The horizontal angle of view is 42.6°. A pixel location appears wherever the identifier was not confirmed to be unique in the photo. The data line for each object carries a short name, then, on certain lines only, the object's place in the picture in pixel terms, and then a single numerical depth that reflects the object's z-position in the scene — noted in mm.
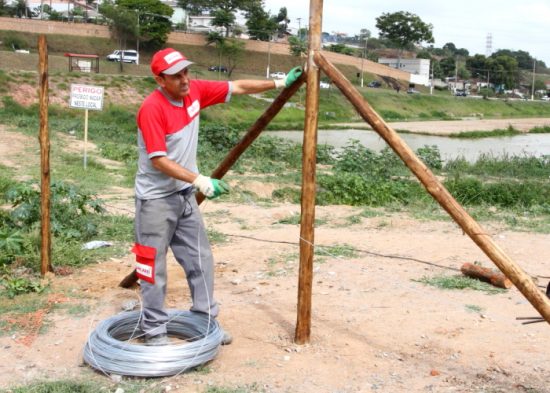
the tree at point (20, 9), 72350
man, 4145
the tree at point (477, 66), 102212
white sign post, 13883
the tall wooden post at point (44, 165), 5994
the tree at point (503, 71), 99062
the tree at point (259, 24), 73562
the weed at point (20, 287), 5766
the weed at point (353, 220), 9031
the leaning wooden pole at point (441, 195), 3732
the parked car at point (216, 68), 58750
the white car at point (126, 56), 51844
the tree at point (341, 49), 84475
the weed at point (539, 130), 42375
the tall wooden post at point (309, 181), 4551
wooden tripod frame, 4047
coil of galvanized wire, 4180
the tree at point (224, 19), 65250
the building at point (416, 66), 96400
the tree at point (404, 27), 93500
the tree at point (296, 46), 63156
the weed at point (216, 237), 7849
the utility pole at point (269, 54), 66712
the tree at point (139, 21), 57312
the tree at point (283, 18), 95625
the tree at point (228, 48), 60094
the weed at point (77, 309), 5377
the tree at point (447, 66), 101812
